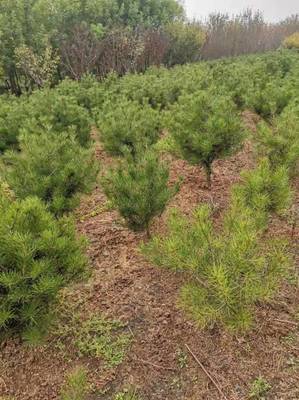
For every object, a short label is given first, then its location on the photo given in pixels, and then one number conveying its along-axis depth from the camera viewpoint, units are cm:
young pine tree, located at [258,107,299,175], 429
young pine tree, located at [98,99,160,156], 580
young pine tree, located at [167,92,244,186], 443
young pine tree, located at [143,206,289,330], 236
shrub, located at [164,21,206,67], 2794
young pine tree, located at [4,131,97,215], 358
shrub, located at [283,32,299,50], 3322
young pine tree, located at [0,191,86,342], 224
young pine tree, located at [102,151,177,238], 364
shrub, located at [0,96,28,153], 718
